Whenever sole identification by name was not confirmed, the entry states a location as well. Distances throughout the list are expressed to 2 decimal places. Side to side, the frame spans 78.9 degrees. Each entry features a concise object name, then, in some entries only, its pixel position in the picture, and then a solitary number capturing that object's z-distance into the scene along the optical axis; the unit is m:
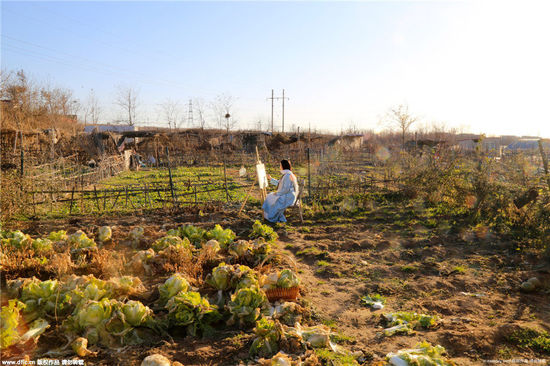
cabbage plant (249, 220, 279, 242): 5.35
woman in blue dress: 6.89
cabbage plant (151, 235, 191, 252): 4.21
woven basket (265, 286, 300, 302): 3.32
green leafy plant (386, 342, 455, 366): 2.17
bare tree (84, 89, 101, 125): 38.59
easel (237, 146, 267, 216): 6.59
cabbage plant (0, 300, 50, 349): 2.24
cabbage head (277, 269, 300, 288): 3.31
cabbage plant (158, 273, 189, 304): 3.00
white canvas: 6.60
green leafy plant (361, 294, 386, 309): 3.56
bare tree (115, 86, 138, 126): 41.54
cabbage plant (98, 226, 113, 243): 4.80
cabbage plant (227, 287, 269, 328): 2.90
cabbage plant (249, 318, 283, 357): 2.43
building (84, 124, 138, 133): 37.50
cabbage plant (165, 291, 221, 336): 2.76
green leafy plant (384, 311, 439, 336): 2.94
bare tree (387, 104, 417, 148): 26.47
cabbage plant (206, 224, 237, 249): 4.61
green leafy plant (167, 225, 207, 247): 4.70
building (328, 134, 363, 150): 28.90
